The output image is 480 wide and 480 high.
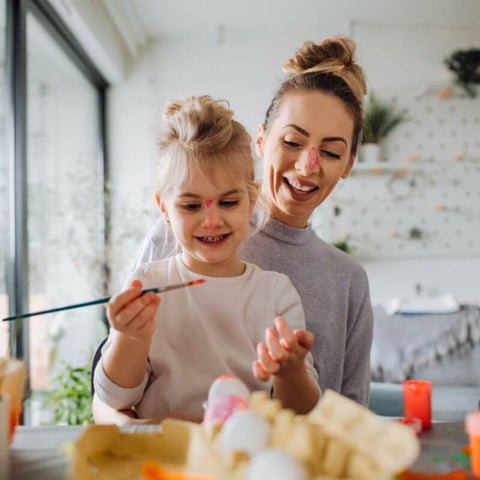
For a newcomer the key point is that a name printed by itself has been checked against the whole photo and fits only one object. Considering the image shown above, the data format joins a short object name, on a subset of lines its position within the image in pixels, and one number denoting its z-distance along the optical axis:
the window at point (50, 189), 2.84
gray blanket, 3.03
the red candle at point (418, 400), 0.99
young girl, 1.02
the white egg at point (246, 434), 0.59
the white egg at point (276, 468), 0.51
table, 0.73
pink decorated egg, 0.70
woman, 1.42
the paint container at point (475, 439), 0.68
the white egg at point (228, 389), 0.74
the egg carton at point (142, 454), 0.59
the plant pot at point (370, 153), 4.32
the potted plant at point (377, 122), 4.33
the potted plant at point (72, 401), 2.97
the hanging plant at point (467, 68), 4.32
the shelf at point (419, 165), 4.38
